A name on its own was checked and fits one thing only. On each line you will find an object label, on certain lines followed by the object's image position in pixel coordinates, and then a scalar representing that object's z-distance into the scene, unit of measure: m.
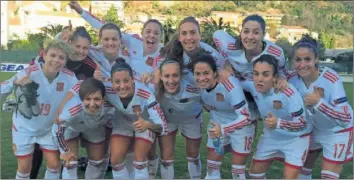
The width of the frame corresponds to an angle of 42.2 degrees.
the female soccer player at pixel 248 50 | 4.36
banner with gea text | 19.39
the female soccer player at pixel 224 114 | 4.27
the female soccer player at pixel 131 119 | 4.27
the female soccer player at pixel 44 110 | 4.45
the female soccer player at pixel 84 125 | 4.20
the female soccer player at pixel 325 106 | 4.16
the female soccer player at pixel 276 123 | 4.14
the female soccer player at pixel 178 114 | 4.39
